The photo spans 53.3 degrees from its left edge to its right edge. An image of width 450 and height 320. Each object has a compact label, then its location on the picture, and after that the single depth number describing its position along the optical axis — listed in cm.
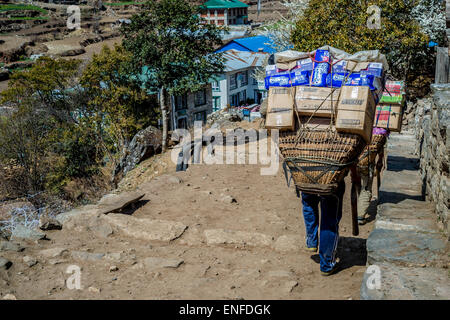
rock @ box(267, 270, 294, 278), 462
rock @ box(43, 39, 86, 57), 5031
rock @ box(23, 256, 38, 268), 490
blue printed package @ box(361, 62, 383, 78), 430
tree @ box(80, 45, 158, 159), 2708
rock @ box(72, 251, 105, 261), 512
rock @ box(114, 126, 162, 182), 2094
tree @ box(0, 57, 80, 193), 2502
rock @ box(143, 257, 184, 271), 495
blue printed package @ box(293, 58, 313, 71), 454
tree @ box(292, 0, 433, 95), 1622
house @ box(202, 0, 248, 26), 6969
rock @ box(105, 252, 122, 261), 513
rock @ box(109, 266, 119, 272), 483
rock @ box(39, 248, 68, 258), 519
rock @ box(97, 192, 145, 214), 699
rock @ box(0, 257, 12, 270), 470
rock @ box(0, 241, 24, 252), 519
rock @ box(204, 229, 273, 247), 580
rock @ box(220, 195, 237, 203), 781
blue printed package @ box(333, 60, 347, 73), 441
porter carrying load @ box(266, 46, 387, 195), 423
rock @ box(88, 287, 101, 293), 431
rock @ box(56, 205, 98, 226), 650
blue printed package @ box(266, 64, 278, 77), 470
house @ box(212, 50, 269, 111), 3657
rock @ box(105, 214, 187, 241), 609
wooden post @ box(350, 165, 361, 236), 466
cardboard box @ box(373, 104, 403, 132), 657
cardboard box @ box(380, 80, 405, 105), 665
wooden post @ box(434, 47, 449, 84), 641
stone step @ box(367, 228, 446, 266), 388
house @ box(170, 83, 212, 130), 3276
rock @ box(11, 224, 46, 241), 568
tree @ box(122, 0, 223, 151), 2128
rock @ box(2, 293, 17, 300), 416
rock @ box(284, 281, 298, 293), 427
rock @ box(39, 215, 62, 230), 616
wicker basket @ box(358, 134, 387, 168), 636
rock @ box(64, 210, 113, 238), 625
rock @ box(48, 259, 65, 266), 499
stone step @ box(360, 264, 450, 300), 325
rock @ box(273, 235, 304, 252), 553
